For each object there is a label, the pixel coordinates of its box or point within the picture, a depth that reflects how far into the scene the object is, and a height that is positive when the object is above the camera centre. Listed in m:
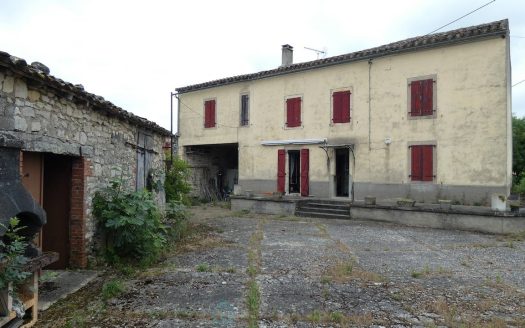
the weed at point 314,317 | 3.95 -1.59
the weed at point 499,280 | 5.41 -1.60
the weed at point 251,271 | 5.63 -1.57
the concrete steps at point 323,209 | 12.88 -1.32
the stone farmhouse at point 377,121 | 11.37 +2.03
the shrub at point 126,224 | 5.84 -0.84
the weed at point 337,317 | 3.95 -1.58
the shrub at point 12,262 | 3.07 -0.80
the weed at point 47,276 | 4.66 -1.43
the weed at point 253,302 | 3.93 -1.58
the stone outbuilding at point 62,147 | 3.90 +0.34
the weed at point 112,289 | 4.52 -1.52
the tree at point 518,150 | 19.72 +1.40
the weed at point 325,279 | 5.29 -1.58
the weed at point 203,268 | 5.80 -1.55
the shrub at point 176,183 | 10.46 -0.33
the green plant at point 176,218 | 8.73 -1.23
